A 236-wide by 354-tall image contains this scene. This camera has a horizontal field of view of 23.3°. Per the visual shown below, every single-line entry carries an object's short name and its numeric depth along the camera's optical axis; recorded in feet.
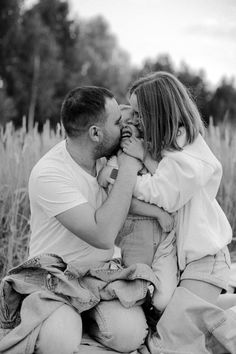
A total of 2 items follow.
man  7.69
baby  8.21
